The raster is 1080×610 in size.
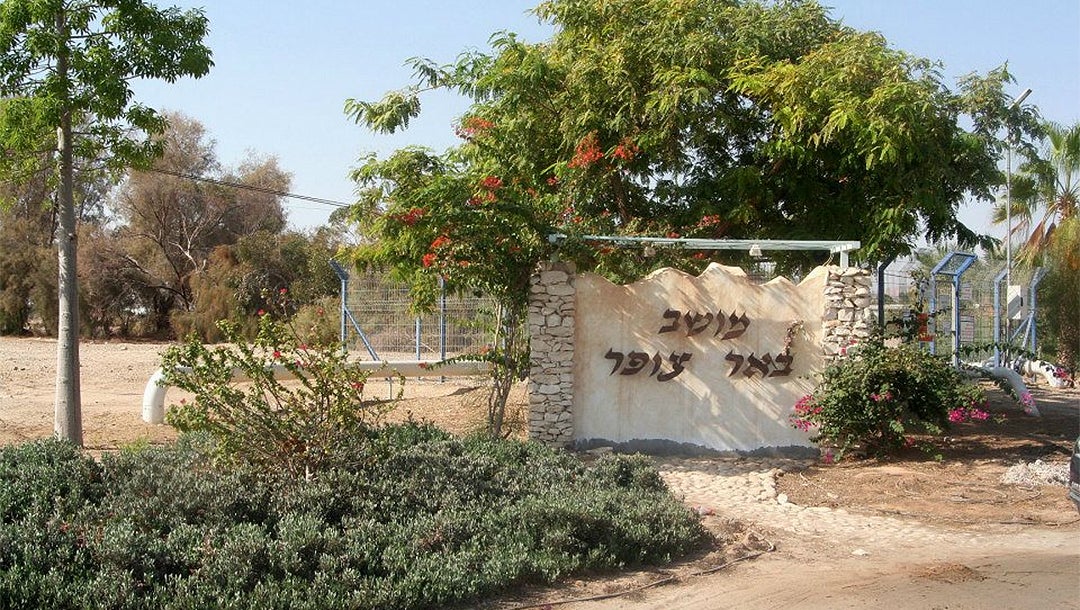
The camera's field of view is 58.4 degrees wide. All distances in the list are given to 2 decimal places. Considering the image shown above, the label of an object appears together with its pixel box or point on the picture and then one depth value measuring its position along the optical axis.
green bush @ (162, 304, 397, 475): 6.88
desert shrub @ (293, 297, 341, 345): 7.27
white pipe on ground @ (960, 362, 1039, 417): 14.38
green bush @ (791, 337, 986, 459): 10.72
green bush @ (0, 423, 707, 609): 5.36
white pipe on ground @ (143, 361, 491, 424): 12.41
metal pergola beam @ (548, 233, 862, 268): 10.97
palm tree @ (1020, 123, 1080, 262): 23.22
